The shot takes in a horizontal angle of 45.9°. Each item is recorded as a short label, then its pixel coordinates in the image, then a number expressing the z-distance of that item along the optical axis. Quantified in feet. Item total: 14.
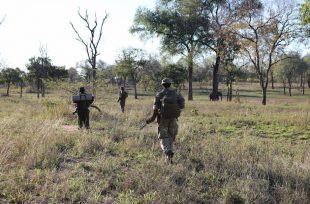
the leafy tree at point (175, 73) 160.04
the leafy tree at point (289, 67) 221.66
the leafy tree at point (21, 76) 184.14
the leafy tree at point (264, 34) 101.60
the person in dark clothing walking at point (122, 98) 65.26
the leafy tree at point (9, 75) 175.20
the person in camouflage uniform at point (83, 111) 38.68
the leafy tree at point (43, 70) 181.00
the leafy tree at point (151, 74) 162.61
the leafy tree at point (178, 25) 128.36
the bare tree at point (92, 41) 133.18
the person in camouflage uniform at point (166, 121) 24.63
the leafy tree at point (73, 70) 312.91
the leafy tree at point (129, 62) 177.68
